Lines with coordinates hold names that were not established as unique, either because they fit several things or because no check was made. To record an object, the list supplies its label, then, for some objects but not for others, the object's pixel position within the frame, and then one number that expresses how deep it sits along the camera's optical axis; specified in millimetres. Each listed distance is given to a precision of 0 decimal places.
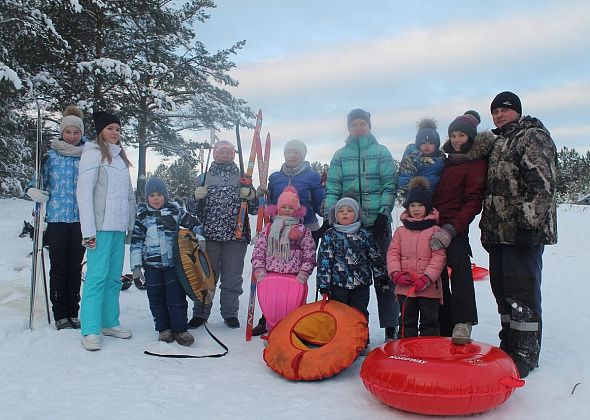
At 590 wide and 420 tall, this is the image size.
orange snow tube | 3465
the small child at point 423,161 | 4066
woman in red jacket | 3754
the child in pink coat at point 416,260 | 3811
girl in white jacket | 4004
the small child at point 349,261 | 4145
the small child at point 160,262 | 4371
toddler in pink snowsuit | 4457
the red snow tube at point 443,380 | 2715
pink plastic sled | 4344
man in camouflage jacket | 3461
